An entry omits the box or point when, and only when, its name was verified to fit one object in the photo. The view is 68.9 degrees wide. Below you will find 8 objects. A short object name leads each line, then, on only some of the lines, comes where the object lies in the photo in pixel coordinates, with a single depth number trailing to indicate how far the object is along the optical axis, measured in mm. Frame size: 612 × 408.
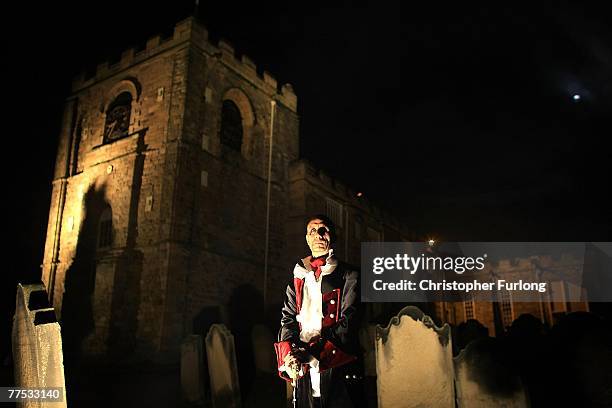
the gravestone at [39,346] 3977
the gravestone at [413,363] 5562
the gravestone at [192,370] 8156
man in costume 3076
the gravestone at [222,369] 7535
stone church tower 14930
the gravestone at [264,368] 8875
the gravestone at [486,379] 5219
